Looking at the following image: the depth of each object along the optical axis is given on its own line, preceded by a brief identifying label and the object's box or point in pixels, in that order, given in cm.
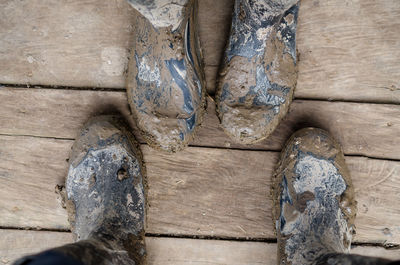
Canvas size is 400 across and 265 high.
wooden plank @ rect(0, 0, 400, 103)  105
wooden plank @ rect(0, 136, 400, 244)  113
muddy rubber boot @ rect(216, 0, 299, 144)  92
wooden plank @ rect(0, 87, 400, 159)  110
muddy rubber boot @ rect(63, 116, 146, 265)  100
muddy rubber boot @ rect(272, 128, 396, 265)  100
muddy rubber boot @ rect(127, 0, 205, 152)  87
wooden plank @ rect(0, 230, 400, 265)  116
